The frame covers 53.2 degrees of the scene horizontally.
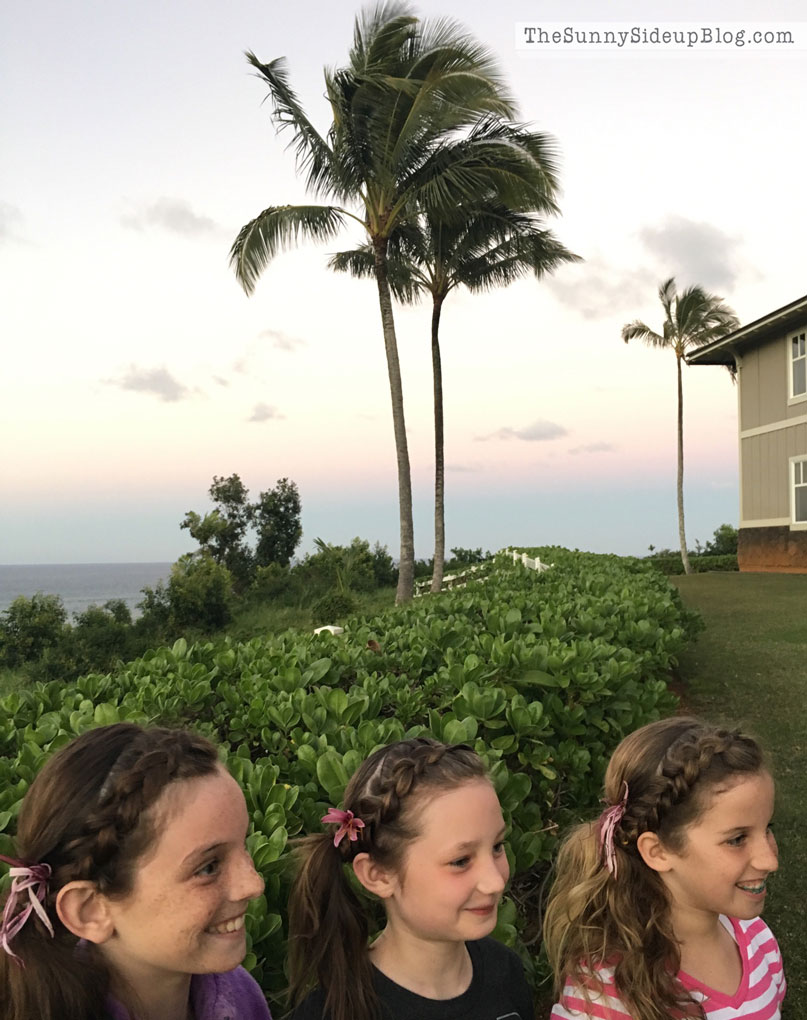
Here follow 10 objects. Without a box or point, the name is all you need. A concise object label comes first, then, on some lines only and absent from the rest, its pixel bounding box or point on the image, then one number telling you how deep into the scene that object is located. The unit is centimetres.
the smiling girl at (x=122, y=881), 124
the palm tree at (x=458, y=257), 2248
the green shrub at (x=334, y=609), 2012
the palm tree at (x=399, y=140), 1616
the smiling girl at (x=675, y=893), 201
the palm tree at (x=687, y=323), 2998
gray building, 2230
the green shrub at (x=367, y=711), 209
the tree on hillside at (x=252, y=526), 3228
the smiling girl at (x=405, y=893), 164
